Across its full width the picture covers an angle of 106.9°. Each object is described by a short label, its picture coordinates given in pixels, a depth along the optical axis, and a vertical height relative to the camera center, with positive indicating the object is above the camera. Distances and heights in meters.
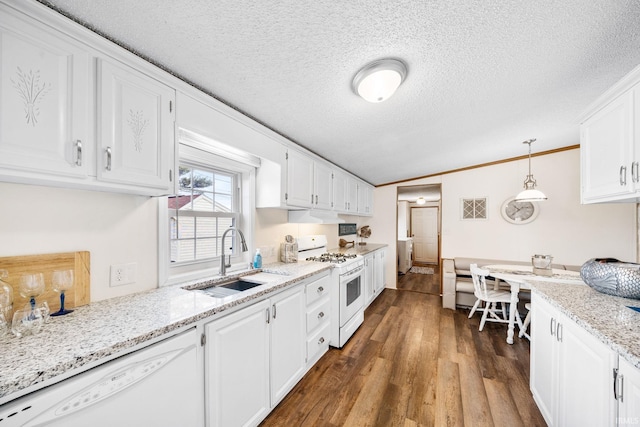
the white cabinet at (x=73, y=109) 0.84 +0.43
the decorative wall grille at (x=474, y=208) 4.30 +0.12
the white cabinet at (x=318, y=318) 2.11 -0.99
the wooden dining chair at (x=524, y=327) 2.78 -1.33
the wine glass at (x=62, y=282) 1.09 -0.33
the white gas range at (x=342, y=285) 2.54 -0.84
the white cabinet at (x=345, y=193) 3.31 +0.32
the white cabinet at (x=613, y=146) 1.22 +0.41
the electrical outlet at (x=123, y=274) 1.33 -0.36
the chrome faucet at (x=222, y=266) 1.88 -0.42
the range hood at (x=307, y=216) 2.71 -0.03
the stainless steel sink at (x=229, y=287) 1.74 -0.58
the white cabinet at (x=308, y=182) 2.34 +0.35
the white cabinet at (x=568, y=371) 1.00 -0.80
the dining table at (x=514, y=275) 2.38 -0.68
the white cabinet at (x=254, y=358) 1.25 -0.91
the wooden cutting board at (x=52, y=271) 1.01 -0.28
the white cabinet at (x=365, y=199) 4.28 +0.29
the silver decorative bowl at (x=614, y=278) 1.35 -0.38
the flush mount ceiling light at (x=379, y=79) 1.38 +0.83
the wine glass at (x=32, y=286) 1.00 -0.32
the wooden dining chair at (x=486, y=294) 2.99 -1.03
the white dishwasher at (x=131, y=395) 0.70 -0.65
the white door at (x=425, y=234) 7.62 -0.63
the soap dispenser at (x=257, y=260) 2.19 -0.43
